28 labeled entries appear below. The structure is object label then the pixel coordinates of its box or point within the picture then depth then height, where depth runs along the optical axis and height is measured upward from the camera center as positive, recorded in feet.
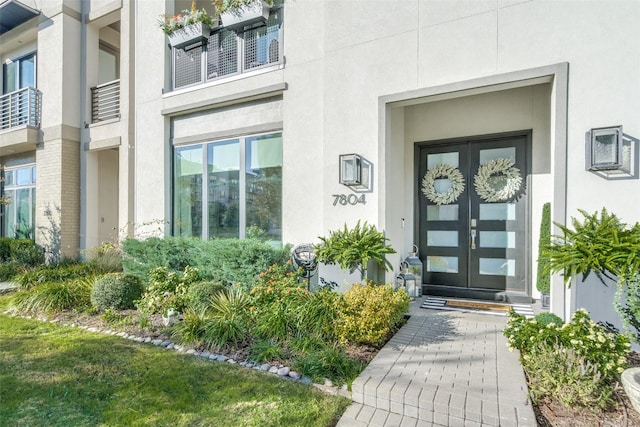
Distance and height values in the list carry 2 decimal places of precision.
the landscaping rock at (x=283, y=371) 11.88 -5.71
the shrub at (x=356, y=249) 16.47 -1.91
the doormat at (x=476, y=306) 17.61 -5.25
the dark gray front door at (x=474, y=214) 19.81 -0.15
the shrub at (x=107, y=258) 27.22 -4.09
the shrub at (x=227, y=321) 14.17 -4.95
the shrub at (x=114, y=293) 19.21 -4.81
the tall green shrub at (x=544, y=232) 17.15 -1.08
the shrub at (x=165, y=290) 18.20 -4.61
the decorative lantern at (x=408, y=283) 19.52 -4.22
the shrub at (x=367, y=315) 13.21 -4.23
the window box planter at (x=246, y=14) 21.84 +13.01
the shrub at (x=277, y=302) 14.19 -4.24
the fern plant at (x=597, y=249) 11.06 -1.30
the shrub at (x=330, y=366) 11.37 -5.44
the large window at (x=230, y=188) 22.86 +1.59
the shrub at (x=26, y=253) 32.14 -4.20
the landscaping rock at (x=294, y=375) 11.67 -5.74
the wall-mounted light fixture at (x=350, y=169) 17.66 +2.20
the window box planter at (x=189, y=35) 24.37 +13.00
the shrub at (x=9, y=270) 29.32 -5.43
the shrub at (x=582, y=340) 9.57 -3.89
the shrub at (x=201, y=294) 17.38 -4.45
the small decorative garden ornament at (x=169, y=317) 16.75 -5.39
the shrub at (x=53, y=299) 19.60 -5.33
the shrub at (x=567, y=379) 9.21 -4.74
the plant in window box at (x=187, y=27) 24.14 +13.53
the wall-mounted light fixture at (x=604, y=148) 12.64 +2.44
